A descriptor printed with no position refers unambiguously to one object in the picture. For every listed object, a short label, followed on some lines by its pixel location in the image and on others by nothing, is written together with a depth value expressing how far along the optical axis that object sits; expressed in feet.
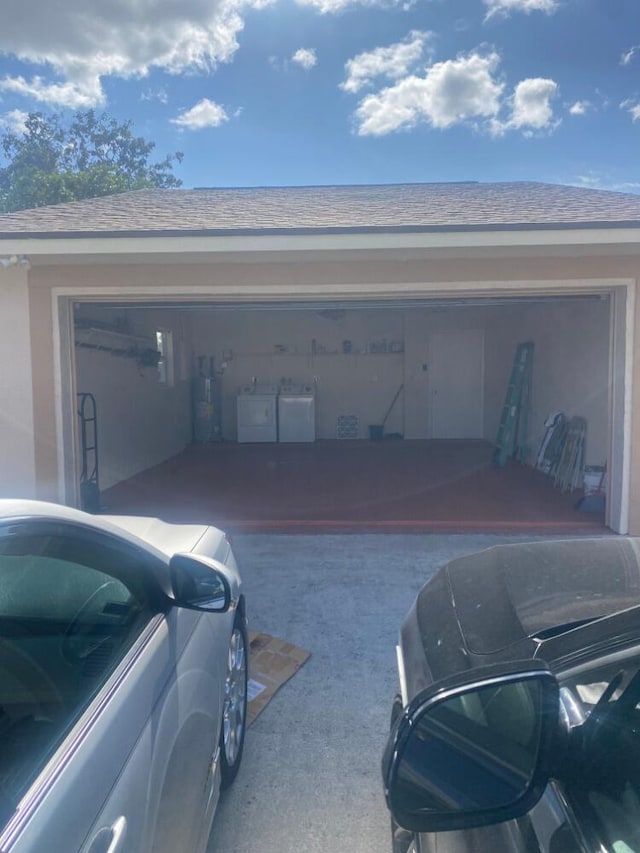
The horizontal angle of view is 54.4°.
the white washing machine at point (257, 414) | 44.16
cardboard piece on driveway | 10.53
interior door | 44.78
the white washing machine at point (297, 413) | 44.01
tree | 76.28
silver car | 3.79
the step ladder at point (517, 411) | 34.96
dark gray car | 3.88
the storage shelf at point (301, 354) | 45.83
